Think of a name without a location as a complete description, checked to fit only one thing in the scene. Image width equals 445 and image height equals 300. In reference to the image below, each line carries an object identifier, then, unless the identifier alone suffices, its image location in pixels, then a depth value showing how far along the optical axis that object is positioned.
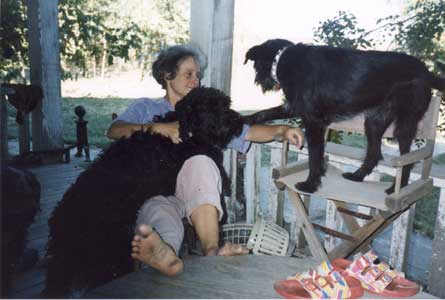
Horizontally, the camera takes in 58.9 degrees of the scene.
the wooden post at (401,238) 2.07
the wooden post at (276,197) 2.53
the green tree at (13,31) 4.63
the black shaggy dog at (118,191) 1.69
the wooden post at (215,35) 2.41
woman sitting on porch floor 1.33
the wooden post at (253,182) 2.67
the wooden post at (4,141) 2.13
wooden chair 1.76
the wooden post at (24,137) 4.13
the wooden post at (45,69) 4.05
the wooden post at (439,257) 1.89
